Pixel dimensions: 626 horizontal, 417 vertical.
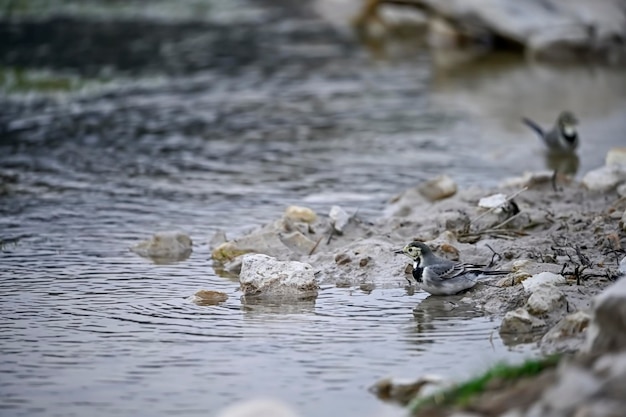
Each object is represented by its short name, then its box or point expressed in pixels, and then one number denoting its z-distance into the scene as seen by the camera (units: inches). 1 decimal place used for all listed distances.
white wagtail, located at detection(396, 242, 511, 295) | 605.9
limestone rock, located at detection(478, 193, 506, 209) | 724.7
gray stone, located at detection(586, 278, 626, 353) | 411.5
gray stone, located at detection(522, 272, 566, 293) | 581.0
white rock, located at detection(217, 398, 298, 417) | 402.9
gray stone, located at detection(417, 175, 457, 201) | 810.2
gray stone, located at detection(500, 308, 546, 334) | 544.7
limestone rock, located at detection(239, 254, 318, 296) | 624.7
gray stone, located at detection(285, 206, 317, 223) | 750.5
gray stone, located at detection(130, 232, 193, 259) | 723.4
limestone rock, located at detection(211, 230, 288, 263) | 697.6
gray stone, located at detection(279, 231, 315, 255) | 702.5
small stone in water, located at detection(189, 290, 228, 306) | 618.2
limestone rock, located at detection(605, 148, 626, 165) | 816.3
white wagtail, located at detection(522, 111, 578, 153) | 987.9
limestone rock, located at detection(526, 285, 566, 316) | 556.7
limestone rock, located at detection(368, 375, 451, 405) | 454.3
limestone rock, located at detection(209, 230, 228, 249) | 735.8
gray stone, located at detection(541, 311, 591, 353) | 501.4
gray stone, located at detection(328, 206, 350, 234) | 720.7
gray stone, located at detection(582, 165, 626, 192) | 781.3
